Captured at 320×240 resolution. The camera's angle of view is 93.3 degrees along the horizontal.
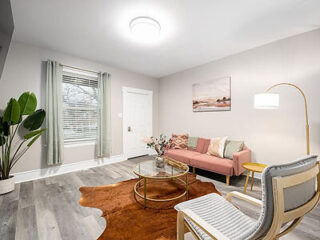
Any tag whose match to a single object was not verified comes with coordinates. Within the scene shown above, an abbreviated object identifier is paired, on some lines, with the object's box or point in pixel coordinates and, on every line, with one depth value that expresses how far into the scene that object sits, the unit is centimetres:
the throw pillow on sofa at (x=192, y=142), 387
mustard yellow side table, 230
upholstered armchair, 79
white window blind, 344
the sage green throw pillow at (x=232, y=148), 302
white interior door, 444
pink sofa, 267
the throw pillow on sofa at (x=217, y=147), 318
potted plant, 237
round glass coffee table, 210
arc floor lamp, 229
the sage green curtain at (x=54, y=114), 303
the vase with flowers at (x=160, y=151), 245
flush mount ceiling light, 218
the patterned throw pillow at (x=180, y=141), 397
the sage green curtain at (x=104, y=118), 375
